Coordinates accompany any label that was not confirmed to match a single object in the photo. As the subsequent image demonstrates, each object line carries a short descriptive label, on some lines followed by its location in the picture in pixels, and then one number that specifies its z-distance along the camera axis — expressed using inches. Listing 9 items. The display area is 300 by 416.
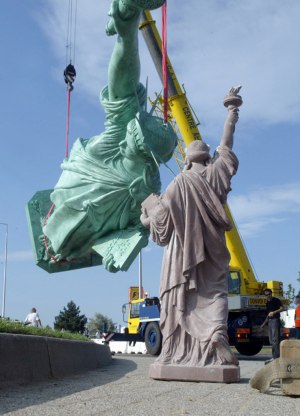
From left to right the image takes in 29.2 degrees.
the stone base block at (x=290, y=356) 173.6
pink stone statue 221.8
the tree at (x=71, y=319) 1354.6
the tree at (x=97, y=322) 1872.5
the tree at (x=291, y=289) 1407.5
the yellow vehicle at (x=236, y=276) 557.9
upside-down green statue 366.0
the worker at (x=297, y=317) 443.2
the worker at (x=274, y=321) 389.1
